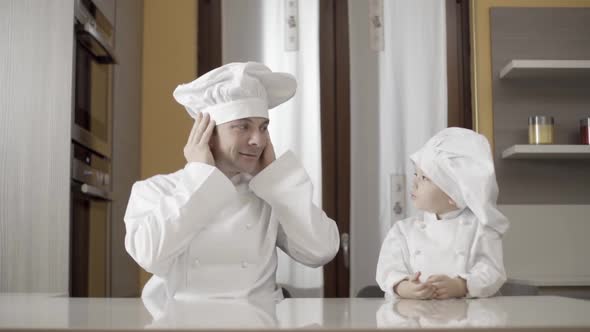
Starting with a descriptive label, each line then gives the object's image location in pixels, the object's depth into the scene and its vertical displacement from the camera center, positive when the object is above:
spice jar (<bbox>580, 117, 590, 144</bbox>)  3.12 +0.29
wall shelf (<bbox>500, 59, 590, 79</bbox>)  3.08 +0.57
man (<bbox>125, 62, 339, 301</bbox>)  1.40 -0.02
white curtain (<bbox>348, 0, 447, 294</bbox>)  3.31 +0.45
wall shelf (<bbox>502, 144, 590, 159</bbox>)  3.04 +0.20
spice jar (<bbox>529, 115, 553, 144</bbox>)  3.10 +0.29
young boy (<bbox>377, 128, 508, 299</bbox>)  1.41 -0.08
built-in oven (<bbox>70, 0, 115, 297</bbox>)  2.18 +0.15
